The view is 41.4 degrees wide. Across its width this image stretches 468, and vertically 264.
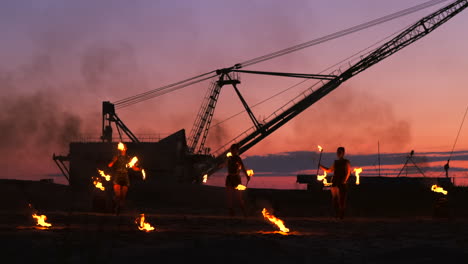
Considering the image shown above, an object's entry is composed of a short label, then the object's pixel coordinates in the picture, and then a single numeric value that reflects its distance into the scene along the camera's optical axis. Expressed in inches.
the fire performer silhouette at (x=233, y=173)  671.8
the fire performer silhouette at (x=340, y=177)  649.0
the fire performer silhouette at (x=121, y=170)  652.1
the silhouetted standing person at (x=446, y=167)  1704.1
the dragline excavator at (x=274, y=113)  2185.0
